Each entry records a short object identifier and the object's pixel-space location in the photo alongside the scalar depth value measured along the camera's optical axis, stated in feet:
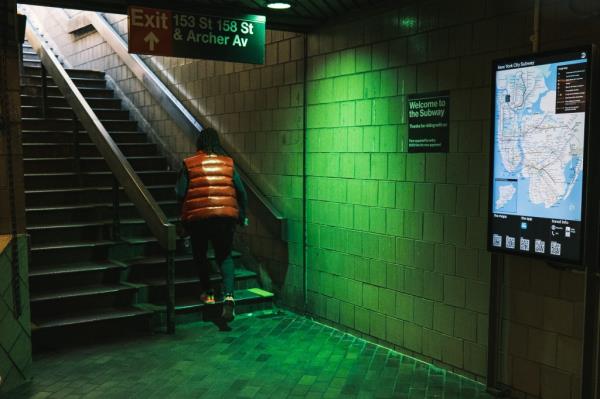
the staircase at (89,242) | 19.13
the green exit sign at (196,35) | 16.90
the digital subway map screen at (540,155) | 11.85
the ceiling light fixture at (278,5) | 18.17
